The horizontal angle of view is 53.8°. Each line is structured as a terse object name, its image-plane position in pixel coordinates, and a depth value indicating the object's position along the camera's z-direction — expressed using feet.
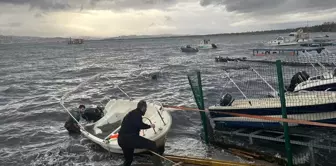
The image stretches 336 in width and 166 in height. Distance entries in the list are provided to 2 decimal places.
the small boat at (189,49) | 252.17
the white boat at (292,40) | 222.07
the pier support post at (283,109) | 25.46
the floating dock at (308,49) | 128.82
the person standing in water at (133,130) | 27.35
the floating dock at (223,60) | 112.90
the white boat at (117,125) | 33.78
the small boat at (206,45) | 271.41
